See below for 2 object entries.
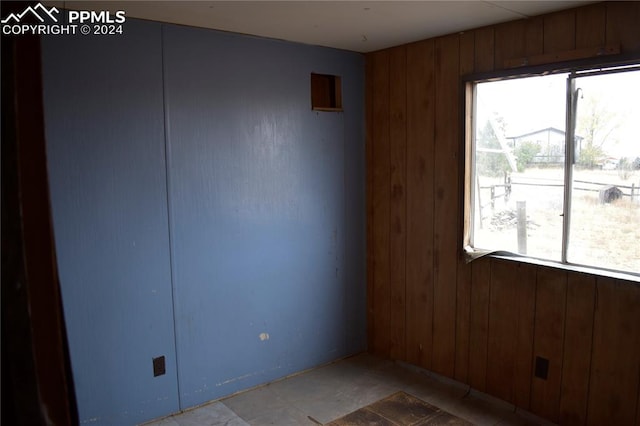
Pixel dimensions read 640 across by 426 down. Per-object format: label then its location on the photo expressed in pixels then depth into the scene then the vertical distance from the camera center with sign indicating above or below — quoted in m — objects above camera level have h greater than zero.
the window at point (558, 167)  2.40 -0.03
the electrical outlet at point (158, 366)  2.79 -1.12
